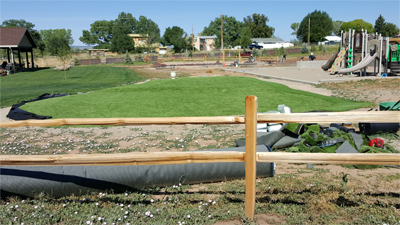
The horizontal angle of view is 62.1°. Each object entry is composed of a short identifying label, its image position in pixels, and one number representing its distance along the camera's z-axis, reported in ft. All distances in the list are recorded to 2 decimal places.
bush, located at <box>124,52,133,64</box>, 183.85
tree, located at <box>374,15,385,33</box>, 328.58
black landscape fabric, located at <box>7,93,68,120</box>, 33.19
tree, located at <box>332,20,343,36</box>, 468.26
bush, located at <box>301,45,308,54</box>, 222.30
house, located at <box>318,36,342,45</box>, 379.22
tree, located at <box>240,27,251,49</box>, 251.19
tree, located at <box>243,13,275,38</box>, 413.82
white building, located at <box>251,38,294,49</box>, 382.63
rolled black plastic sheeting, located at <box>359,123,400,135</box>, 22.79
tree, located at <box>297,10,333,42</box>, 345.92
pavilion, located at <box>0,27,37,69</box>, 120.37
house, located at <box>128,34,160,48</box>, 350.76
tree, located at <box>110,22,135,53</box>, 299.38
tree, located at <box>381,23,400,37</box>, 310.78
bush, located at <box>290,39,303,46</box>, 332.60
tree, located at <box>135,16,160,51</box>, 471.21
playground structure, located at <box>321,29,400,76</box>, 70.54
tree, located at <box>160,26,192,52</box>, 285.64
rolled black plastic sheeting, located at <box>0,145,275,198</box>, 13.14
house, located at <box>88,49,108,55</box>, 327.57
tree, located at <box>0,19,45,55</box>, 249.84
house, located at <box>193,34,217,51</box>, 425.28
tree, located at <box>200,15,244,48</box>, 404.01
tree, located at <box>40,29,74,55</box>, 396.04
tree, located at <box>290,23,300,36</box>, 564.76
